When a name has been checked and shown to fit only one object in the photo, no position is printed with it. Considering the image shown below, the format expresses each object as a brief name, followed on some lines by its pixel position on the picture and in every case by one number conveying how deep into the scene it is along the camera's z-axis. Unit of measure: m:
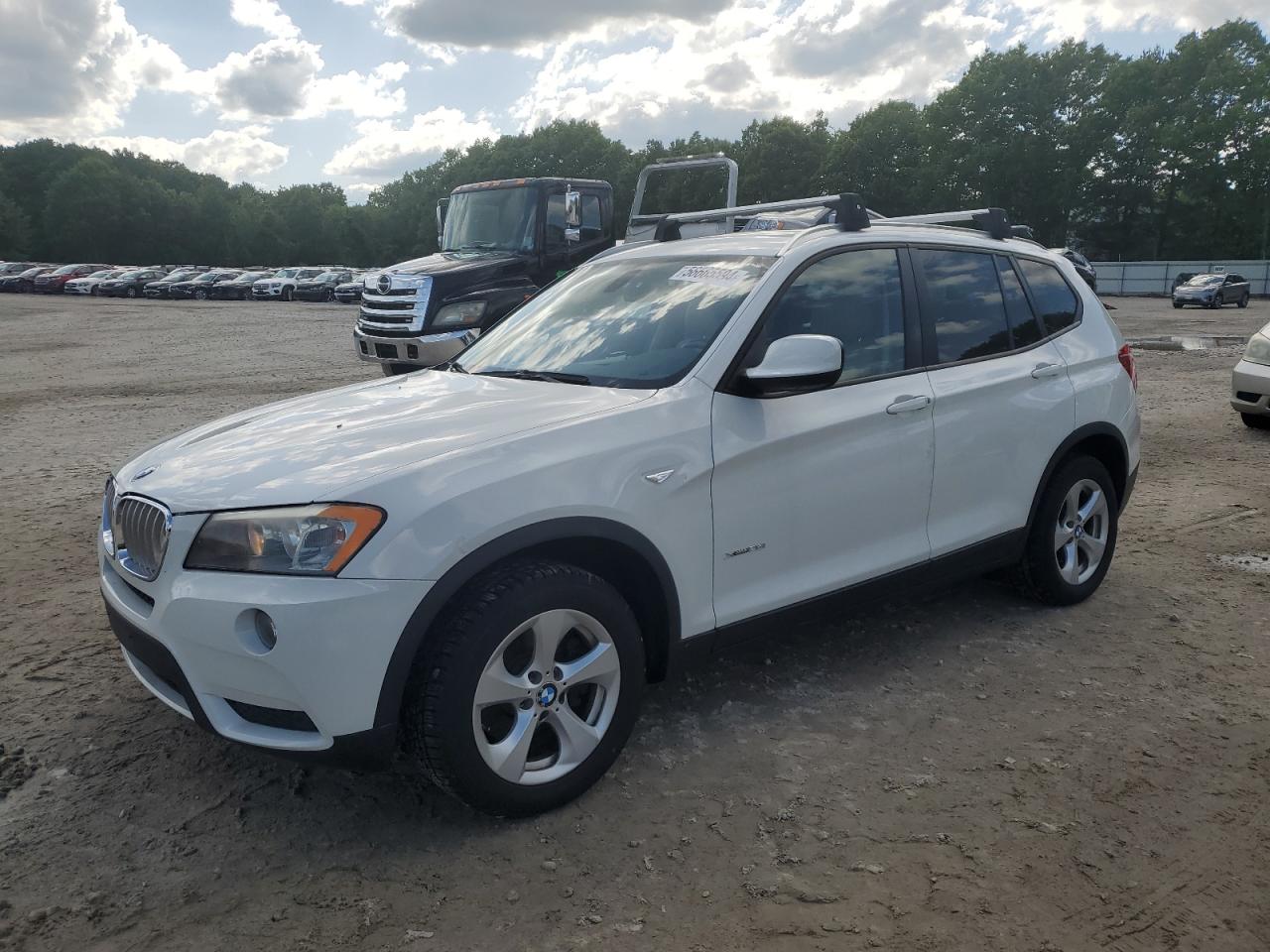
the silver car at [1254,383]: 9.16
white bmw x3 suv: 2.71
